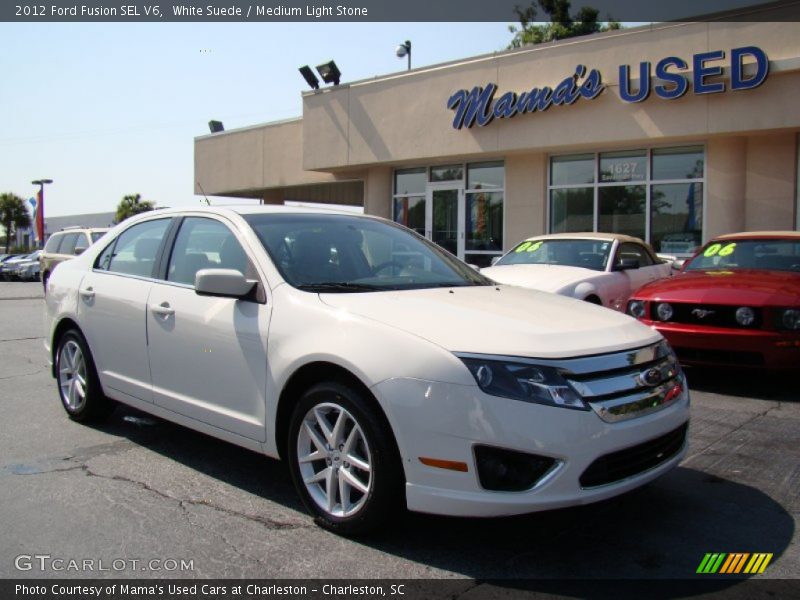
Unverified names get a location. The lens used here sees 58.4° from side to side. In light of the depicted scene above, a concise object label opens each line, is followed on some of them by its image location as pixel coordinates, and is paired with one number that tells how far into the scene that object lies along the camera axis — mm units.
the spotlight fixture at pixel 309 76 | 19734
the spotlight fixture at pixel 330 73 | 19203
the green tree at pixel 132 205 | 68250
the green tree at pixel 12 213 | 68125
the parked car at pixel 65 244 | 16234
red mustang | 6062
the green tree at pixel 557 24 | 34688
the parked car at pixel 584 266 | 7871
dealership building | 12562
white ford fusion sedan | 2953
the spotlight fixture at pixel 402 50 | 25042
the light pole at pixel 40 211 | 44856
